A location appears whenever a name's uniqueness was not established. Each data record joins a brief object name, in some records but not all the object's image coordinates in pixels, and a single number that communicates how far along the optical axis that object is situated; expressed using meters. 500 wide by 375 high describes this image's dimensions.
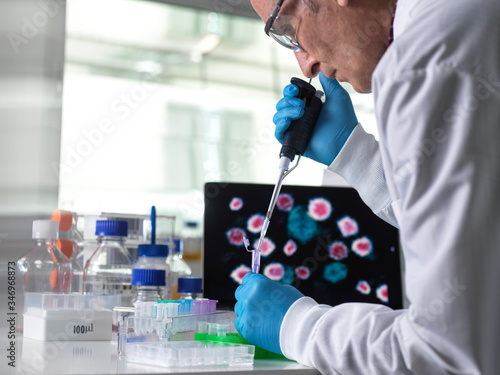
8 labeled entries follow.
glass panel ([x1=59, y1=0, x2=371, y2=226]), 3.76
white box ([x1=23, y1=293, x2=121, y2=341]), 0.96
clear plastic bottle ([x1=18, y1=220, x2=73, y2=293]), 1.15
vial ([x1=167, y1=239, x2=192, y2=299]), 1.48
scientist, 0.61
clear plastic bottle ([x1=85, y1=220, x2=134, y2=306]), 1.24
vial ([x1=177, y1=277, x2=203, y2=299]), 1.22
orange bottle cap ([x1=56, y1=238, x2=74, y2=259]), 1.22
